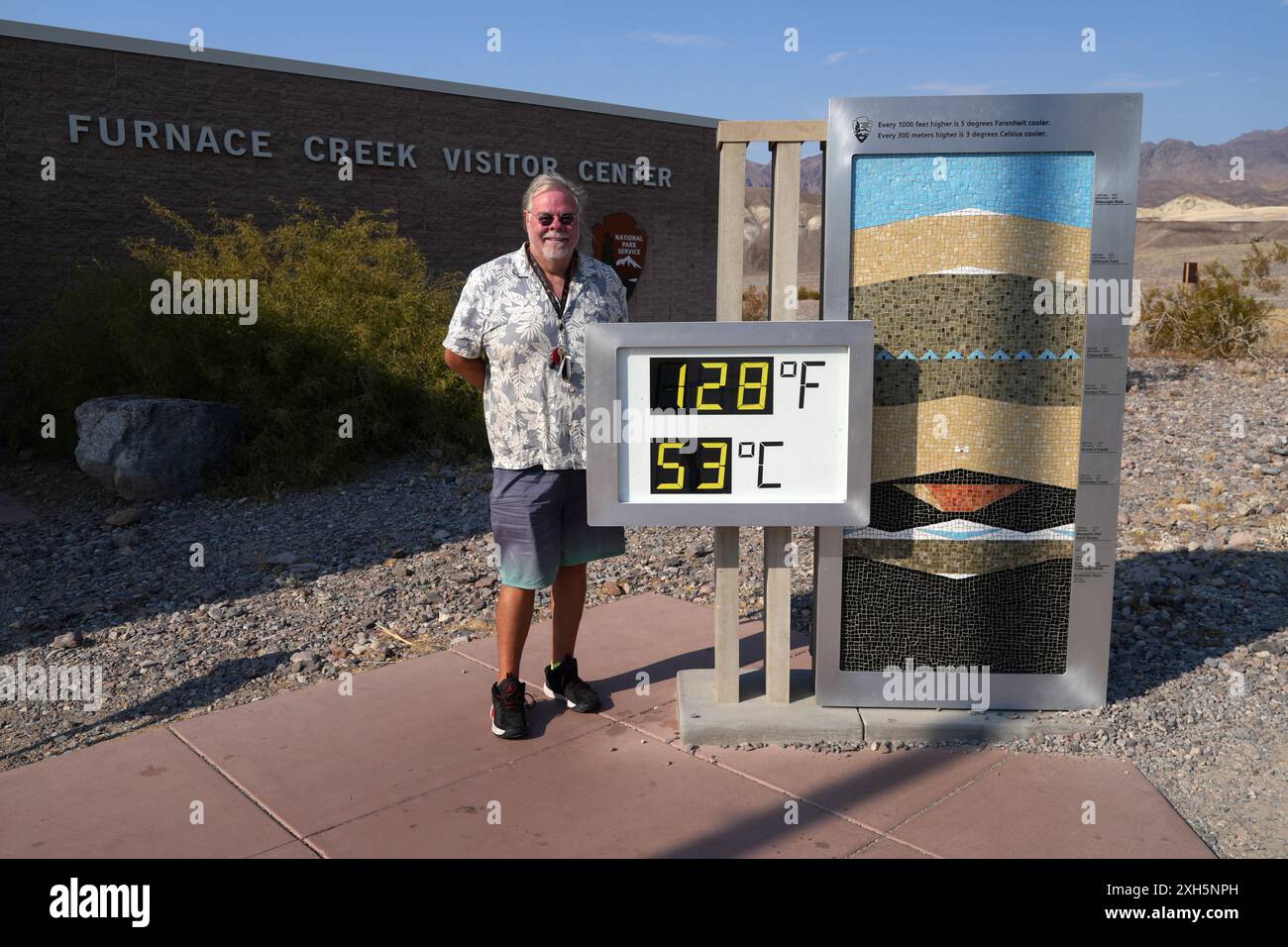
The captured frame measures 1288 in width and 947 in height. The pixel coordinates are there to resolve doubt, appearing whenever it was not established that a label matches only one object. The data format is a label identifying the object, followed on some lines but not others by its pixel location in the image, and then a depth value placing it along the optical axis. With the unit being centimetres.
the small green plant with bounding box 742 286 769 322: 2425
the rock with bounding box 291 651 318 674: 480
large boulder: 832
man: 367
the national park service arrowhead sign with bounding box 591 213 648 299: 1895
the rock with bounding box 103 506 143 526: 779
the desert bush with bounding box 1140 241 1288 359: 1342
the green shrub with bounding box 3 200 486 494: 908
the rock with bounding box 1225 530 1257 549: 620
